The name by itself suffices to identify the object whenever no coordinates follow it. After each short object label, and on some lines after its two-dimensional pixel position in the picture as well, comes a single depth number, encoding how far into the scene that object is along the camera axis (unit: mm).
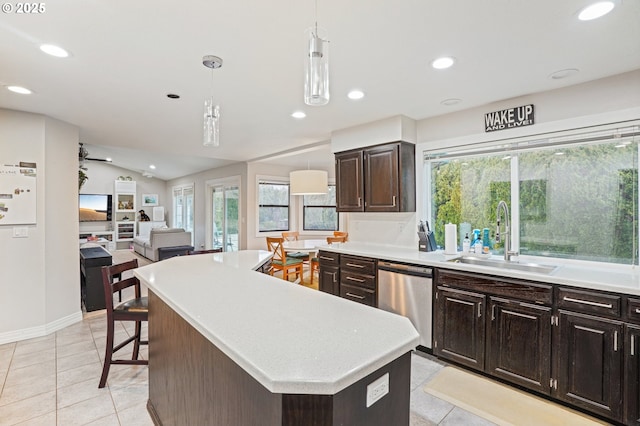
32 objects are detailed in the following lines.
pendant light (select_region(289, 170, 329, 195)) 5352
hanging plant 4811
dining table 5238
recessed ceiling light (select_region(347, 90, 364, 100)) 2791
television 10047
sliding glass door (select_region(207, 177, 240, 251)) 7746
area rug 2053
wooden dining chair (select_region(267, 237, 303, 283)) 5230
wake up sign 2824
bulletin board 3219
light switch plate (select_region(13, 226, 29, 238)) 3293
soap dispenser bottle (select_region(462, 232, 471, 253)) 3250
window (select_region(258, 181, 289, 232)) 7262
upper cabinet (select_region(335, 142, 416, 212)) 3451
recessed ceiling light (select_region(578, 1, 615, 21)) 1586
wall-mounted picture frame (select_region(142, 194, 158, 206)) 11633
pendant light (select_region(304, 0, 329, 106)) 1375
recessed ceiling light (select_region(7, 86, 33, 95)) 2656
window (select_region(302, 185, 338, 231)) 7898
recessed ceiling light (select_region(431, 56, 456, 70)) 2190
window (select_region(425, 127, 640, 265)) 2439
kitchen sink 2509
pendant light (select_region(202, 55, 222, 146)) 2281
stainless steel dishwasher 2898
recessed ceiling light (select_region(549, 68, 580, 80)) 2324
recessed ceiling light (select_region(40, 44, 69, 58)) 1976
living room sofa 7469
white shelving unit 10755
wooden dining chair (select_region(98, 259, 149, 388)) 2252
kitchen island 866
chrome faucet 2896
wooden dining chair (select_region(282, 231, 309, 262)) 5748
